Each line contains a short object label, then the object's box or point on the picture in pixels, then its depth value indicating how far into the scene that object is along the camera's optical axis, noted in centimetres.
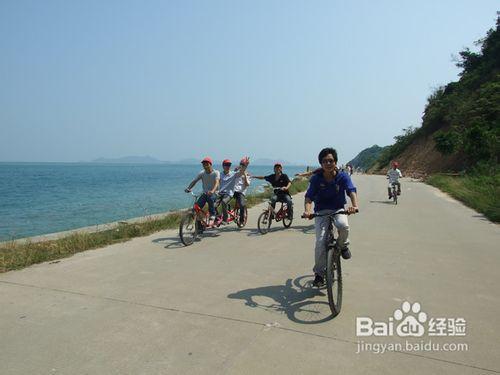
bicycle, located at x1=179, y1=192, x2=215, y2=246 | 821
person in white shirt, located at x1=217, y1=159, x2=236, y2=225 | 977
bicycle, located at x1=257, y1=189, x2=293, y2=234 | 964
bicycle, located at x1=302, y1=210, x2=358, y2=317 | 431
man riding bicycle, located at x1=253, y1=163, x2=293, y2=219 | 1009
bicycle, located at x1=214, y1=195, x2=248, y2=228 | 951
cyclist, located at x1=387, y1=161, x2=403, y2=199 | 1691
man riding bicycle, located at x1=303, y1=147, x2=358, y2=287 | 480
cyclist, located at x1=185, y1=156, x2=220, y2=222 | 899
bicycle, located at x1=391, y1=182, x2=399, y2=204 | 1636
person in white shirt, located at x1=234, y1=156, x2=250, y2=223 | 1016
